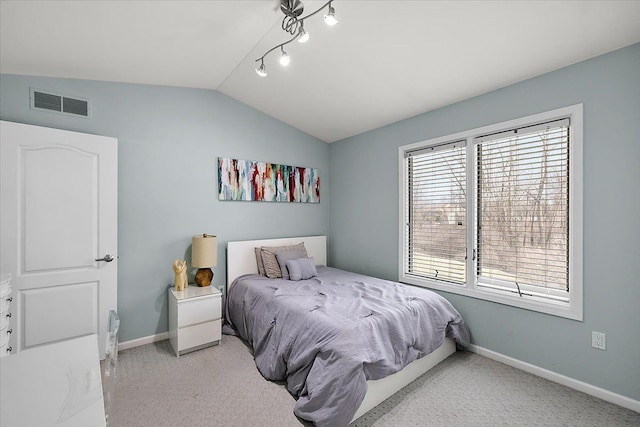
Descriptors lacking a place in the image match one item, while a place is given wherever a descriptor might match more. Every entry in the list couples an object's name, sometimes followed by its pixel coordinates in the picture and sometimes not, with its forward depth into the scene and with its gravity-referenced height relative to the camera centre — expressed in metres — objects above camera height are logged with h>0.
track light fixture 1.74 +1.37
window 2.28 +0.00
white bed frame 1.97 -1.14
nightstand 2.65 -1.02
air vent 2.43 +0.96
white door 2.18 -0.15
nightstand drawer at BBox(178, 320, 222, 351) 2.66 -1.17
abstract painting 3.43 +0.40
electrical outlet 2.08 -0.93
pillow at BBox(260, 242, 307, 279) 3.36 -0.58
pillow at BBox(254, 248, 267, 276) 3.47 -0.61
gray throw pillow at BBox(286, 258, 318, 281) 3.25 -0.65
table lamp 2.98 -0.44
